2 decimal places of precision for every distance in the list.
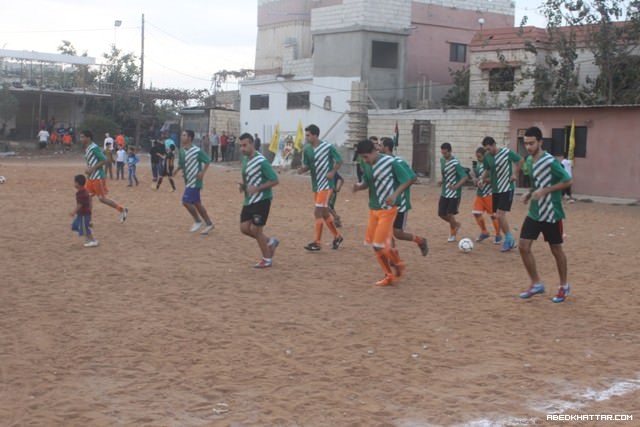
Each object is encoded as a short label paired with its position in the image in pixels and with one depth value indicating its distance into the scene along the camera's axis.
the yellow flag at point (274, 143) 40.81
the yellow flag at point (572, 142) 27.81
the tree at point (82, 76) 49.12
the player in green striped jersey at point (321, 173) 12.30
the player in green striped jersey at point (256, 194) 10.77
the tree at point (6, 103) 43.38
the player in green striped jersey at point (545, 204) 8.71
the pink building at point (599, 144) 26.88
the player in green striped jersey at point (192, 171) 14.05
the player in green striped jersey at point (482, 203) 13.16
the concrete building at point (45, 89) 47.16
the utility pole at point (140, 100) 49.12
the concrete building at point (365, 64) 37.69
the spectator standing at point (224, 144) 44.91
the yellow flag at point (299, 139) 39.17
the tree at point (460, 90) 36.31
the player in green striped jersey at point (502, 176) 12.76
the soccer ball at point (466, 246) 12.62
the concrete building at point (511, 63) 32.75
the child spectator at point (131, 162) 26.03
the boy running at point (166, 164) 24.63
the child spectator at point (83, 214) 12.48
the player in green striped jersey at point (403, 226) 10.89
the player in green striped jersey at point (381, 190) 9.62
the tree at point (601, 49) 30.62
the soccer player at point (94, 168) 14.74
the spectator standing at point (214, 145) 45.09
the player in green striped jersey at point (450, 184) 13.09
